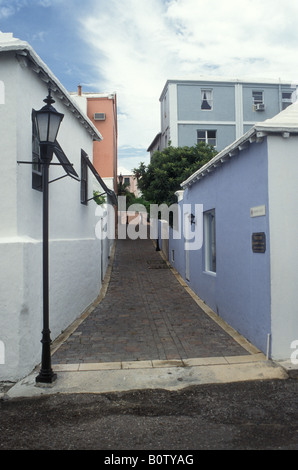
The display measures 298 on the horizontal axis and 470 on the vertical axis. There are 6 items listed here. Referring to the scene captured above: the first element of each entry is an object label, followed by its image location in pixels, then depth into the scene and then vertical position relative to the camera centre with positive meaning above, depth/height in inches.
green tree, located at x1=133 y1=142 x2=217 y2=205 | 702.5 +135.2
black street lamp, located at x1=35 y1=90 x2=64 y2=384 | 196.7 +31.6
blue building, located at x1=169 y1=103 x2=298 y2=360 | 222.5 +2.5
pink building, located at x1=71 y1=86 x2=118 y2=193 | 873.5 +279.4
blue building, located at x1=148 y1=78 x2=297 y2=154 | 994.1 +354.9
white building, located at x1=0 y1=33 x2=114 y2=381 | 203.8 +10.9
